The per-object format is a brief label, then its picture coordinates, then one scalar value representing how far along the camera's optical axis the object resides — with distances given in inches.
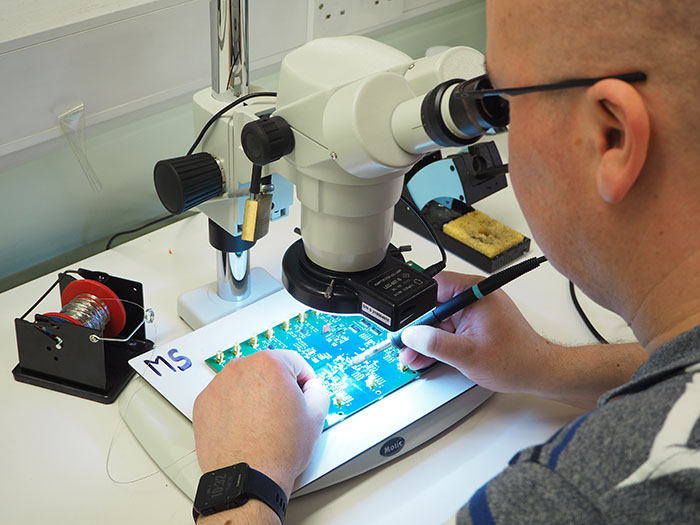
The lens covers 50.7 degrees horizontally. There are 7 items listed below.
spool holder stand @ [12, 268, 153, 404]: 43.4
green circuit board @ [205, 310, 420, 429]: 42.8
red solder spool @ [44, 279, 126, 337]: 44.8
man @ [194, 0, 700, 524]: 22.7
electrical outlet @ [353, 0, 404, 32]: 69.0
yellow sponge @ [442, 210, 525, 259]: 57.8
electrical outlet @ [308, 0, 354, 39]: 65.0
